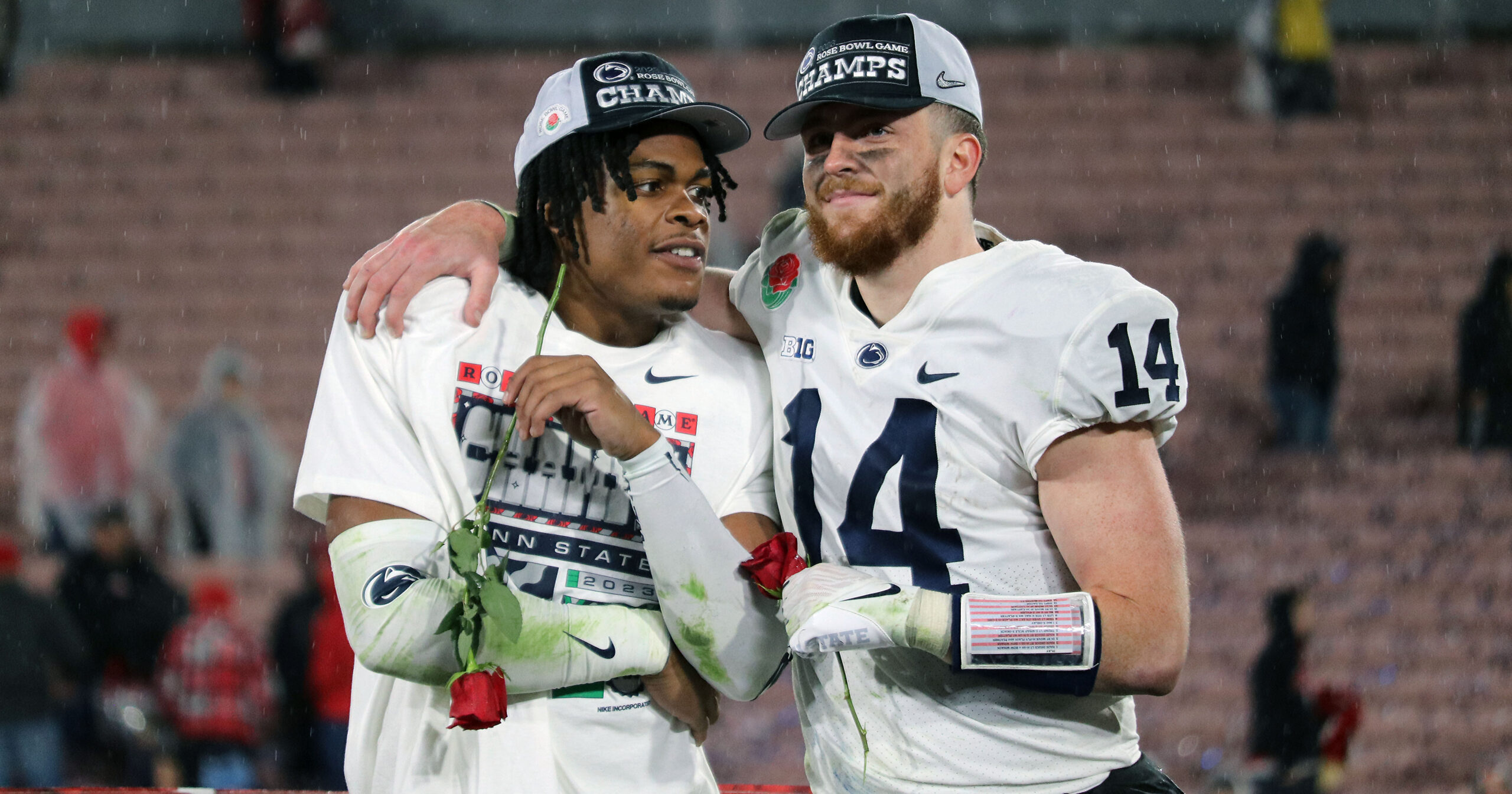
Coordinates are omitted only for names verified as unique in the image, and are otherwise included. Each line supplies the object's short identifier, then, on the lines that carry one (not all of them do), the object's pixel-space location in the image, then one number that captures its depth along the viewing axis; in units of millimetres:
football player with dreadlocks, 4484
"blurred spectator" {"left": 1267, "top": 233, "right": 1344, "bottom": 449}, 17703
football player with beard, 4270
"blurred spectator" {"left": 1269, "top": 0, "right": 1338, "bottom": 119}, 23312
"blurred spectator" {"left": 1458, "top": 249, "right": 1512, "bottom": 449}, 17531
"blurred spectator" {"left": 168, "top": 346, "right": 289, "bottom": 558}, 16969
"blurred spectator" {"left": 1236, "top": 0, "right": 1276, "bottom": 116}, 23875
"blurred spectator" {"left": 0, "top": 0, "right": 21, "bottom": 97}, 26031
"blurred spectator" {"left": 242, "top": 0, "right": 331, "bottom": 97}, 26328
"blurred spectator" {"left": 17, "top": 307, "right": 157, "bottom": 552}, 17109
